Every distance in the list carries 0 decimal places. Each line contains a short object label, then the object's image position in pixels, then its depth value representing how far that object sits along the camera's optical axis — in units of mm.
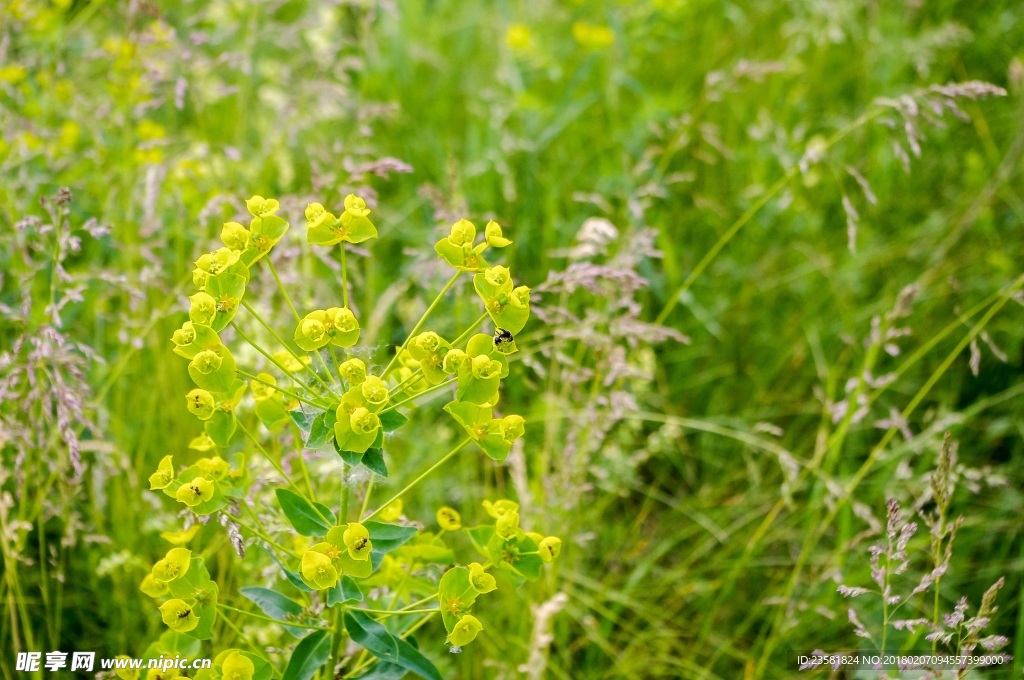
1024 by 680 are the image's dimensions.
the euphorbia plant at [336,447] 887
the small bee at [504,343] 900
